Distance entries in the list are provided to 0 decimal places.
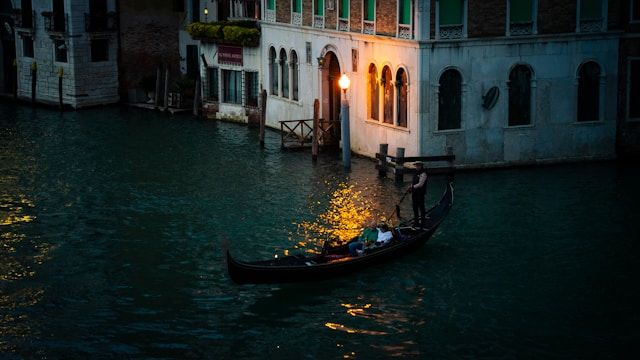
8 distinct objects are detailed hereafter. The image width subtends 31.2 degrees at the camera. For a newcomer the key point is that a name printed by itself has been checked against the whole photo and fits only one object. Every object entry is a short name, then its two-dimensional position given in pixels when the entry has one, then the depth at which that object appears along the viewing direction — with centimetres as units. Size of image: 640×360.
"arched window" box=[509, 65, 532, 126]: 3462
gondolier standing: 2659
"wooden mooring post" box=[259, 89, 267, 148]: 4038
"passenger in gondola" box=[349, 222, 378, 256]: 2450
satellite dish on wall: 3416
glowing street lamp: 3550
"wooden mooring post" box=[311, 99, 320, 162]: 3731
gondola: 2270
